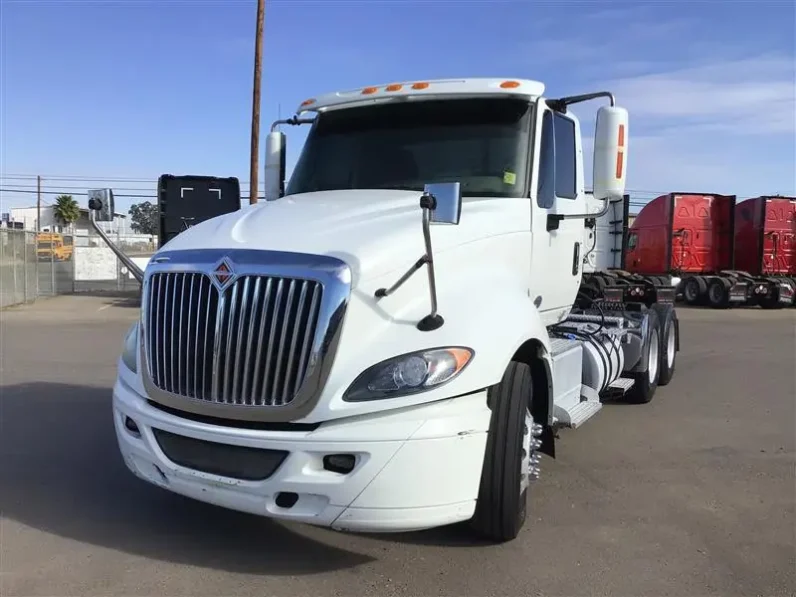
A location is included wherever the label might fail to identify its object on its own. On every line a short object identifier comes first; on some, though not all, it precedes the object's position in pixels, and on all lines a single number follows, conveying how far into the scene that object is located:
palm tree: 65.94
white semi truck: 3.21
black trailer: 16.92
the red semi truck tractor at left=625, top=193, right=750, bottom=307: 21.73
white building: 65.86
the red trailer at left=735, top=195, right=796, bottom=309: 22.14
